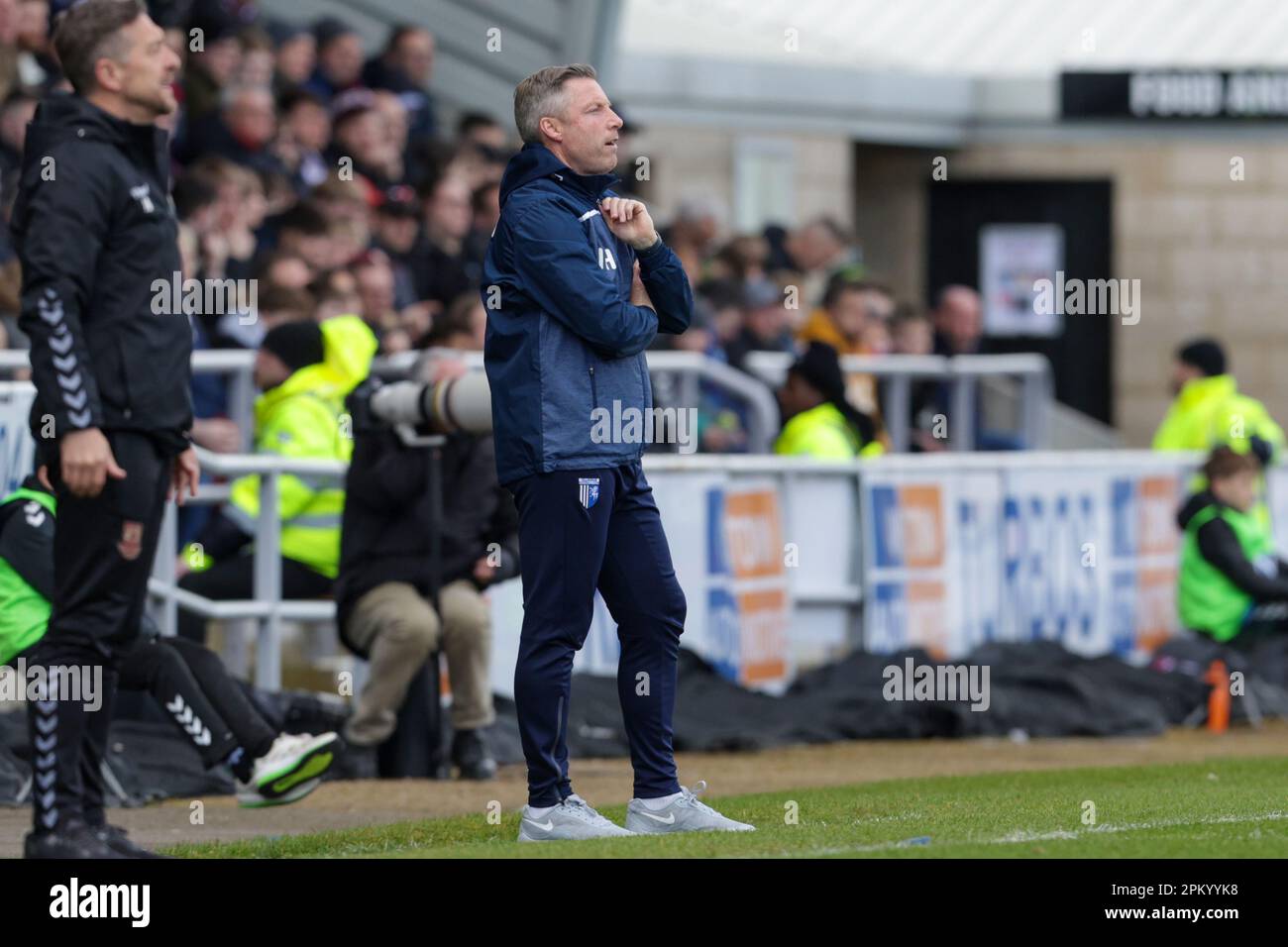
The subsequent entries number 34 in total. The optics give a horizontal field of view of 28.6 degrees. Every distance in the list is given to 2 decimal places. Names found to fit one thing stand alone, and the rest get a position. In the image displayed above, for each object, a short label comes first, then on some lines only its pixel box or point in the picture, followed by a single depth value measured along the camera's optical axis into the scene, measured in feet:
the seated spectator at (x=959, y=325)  56.49
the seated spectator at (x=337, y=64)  52.85
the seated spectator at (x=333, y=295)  38.27
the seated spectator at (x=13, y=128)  40.32
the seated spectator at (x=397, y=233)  46.24
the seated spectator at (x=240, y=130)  46.78
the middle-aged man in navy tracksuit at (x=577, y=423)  22.00
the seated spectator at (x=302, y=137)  48.42
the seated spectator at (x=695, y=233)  52.70
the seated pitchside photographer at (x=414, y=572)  32.50
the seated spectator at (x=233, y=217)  41.29
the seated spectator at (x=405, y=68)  54.80
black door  78.69
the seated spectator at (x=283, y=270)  37.73
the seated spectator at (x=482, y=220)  47.93
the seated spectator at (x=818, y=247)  58.65
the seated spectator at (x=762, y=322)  50.19
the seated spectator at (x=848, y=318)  51.75
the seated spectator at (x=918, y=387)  51.31
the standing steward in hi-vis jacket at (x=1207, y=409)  49.34
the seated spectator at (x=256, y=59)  47.60
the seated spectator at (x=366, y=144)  49.42
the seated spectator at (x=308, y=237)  40.98
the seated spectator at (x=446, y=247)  46.42
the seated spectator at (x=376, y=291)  40.86
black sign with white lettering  66.33
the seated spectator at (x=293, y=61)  50.88
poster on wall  79.15
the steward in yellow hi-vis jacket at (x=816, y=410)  43.86
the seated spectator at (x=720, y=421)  44.09
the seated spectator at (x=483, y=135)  53.16
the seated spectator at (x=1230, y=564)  44.62
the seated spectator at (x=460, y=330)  37.83
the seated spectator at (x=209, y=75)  47.75
